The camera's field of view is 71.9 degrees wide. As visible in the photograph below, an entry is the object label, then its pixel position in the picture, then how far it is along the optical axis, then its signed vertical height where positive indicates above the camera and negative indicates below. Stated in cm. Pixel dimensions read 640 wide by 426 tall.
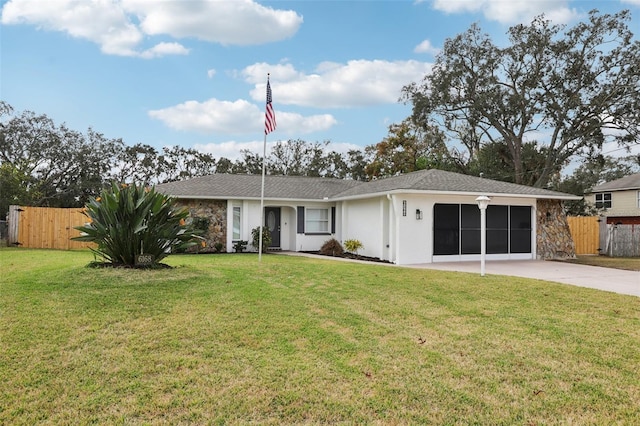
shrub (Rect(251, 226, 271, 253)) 1772 -73
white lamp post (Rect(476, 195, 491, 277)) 1053 +7
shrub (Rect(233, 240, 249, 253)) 1762 -105
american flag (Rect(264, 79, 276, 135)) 1149 +266
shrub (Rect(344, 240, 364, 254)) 1667 -96
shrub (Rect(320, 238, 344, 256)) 1751 -113
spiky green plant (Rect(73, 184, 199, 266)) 874 -16
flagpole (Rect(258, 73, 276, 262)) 1149 +269
